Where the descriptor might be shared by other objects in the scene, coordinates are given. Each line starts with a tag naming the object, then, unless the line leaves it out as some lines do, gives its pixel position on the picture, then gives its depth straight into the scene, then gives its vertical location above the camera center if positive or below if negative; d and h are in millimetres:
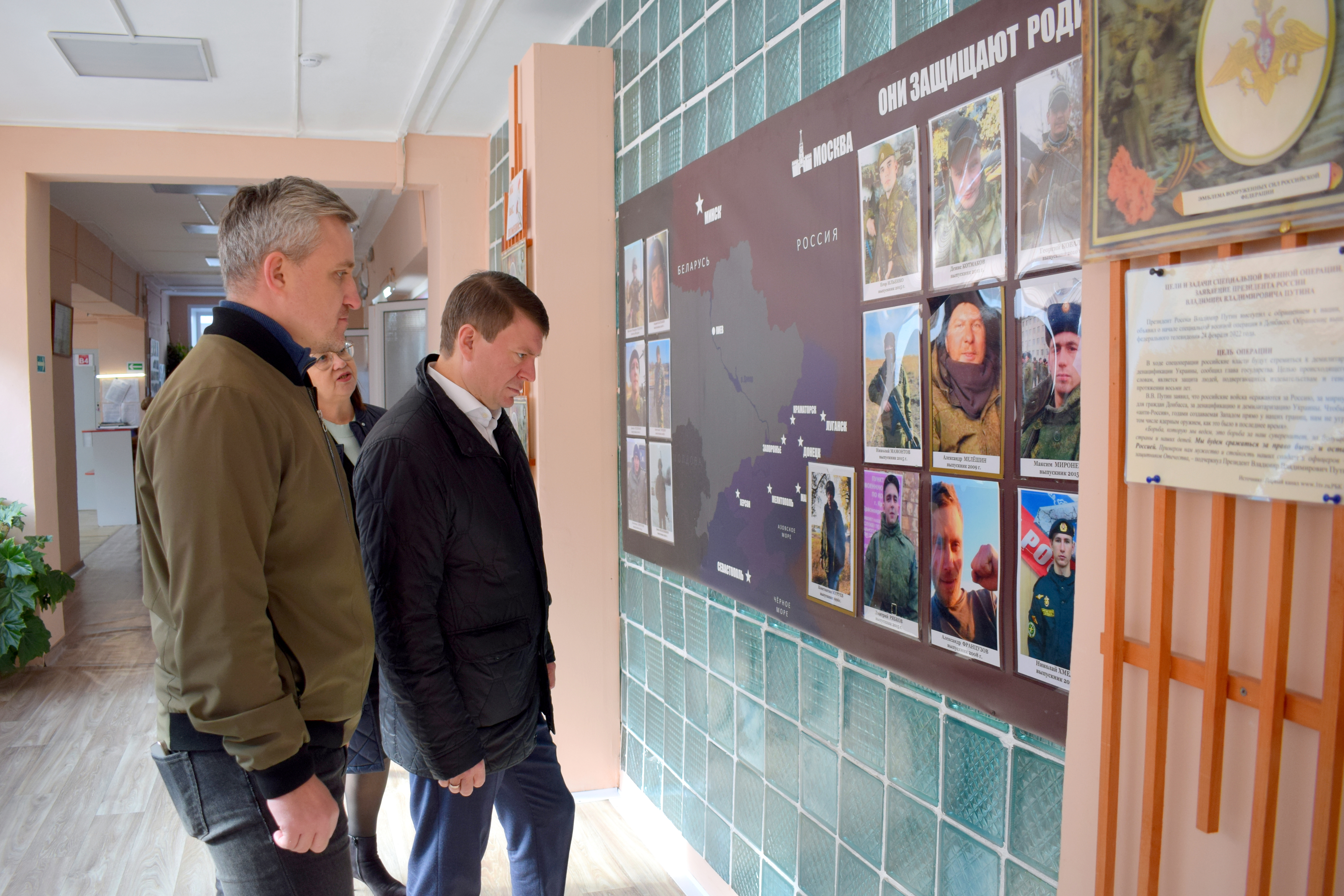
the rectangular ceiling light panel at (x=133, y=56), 4031 +1646
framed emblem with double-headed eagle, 917 +333
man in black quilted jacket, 1758 -428
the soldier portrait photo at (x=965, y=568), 1503 -295
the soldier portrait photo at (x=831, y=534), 1916 -300
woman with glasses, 2713 -1163
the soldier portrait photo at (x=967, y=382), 1478 +40
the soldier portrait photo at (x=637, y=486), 3156 -317
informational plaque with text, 916 +36
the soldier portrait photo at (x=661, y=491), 2945 -310
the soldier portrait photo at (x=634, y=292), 3139 +402
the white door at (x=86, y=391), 11594 +60
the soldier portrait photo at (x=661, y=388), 2916 +45
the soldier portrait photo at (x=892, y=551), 1711 -301
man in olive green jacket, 1270 -265
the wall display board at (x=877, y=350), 1467 +117
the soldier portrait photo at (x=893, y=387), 1688 +34
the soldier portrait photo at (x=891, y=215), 1687 +380
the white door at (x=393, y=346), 7336 +449
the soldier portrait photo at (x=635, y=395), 3154 +24
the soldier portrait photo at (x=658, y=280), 2904 +414
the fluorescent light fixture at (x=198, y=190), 6887 +1692
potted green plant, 4703 -1120
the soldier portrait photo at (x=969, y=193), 1477 +375
